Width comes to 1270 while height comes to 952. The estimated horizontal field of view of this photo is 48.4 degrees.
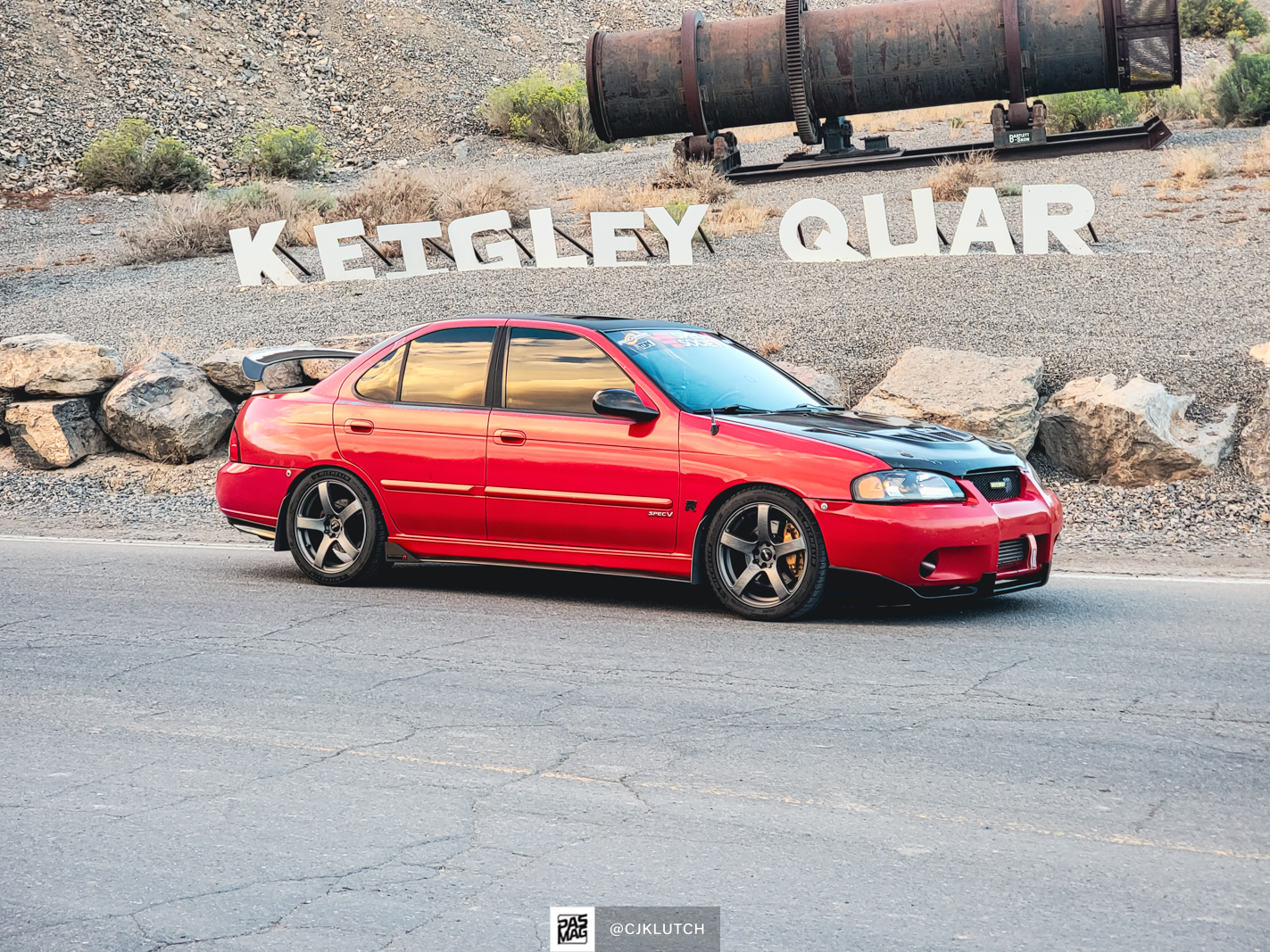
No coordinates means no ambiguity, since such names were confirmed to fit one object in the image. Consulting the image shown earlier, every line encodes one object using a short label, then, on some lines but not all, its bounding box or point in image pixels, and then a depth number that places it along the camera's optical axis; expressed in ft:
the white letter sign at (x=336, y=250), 71.87
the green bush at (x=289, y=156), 127.34
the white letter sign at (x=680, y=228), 67.56
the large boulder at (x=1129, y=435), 37.01
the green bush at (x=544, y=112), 144.87
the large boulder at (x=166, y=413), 45.98
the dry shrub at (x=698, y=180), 84.58
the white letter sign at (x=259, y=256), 71.82
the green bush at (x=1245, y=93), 104.68
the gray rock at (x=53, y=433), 47.03
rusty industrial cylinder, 80.69
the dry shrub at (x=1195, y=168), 78.33
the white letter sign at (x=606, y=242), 68.44
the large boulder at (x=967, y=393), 38.40
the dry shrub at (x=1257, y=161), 79.92
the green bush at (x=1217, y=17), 216.74
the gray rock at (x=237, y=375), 47.29
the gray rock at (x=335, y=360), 47.65
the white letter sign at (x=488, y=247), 71.15
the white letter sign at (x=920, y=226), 63.16
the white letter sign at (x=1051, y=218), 61.67
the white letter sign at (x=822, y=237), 64.64
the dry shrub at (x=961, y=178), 79.10
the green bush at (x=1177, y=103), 117.19
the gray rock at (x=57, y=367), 47.29
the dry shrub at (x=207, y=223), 86.99
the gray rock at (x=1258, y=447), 36.83
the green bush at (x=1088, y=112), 106.73
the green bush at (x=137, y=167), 123.13
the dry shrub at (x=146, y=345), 54.54
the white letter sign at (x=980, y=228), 62.54
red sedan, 23.97
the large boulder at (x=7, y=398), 48.34
